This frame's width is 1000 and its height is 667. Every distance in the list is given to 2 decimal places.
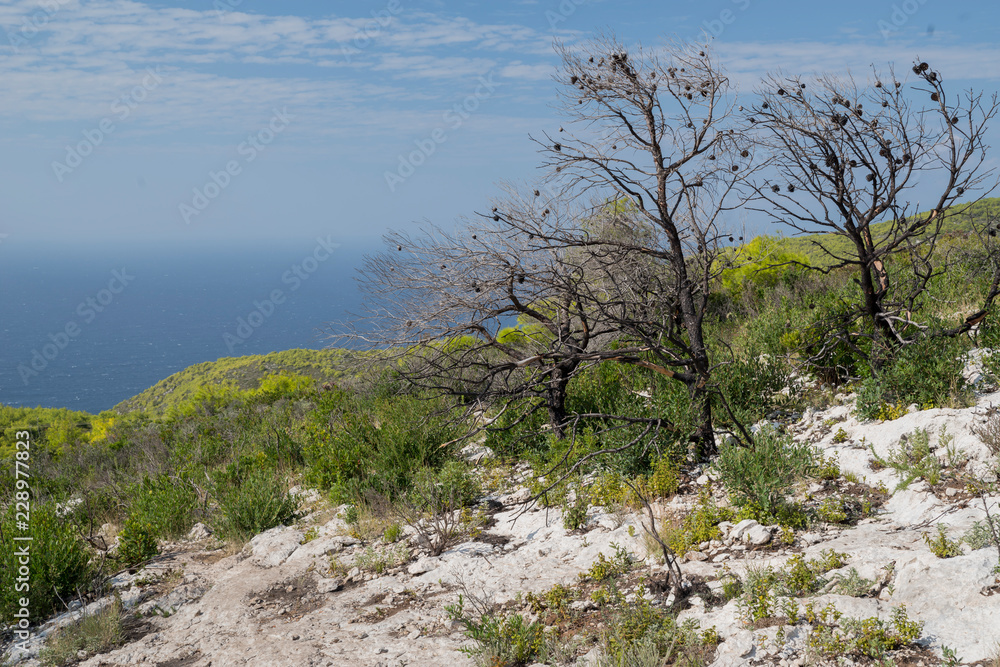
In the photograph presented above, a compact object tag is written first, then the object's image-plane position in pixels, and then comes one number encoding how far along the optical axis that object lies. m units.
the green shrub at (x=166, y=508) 6.91
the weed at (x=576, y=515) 5.28
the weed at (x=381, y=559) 5.38
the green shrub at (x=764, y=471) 4.51
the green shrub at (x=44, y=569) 5.14
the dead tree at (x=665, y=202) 5.54
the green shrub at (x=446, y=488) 6.20
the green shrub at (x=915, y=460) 4.40
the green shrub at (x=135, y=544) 6.26
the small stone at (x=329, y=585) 5.24
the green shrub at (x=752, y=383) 6.38
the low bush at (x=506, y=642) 3.61
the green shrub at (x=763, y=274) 12.20
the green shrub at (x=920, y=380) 5.31
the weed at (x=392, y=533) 5.83
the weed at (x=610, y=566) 4.34
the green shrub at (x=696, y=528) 4.52
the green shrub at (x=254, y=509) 6.78
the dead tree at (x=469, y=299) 6.01
